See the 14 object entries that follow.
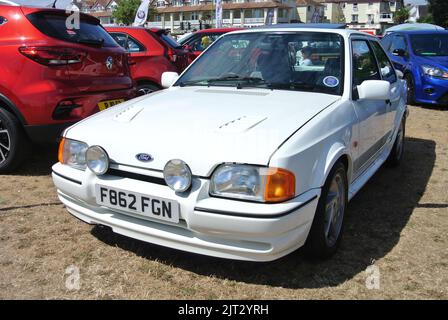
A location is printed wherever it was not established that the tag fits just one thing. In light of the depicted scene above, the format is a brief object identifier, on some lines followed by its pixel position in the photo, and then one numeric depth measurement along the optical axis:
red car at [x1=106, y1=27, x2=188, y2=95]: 7.07
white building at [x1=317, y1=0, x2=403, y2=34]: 94.00
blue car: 9.27
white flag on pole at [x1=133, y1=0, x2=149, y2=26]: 24.20
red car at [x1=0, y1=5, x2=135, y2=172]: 4.38
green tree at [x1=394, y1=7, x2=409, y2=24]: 78.75
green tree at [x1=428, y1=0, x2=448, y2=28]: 42.66
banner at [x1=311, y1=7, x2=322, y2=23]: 34.16
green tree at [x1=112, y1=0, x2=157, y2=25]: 70.88
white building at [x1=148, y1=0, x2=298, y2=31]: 84.94
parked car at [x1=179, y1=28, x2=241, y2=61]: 10.19
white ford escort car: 2.48
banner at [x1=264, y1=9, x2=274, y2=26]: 38.49
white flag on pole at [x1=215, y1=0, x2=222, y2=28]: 29.16
